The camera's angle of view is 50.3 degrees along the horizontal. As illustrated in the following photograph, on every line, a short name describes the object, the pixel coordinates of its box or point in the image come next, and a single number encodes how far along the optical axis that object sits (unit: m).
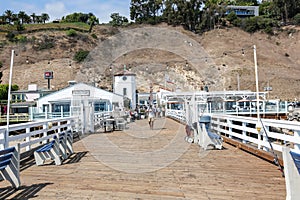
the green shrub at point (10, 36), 96.06
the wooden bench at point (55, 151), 6.45
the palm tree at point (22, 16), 127.94
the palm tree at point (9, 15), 125.50
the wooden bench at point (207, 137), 8.45
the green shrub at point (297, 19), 98.16
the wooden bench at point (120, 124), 16.39
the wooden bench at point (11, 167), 4.51
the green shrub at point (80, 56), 85.19
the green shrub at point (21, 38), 93.44
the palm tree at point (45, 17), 137.25
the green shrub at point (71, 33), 99.44
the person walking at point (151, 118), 16.21
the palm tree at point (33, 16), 133.50
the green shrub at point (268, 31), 97.56
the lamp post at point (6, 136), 6.50
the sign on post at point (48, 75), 62.53
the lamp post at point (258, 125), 7.23
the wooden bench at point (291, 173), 3.40
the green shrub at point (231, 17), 105.00
